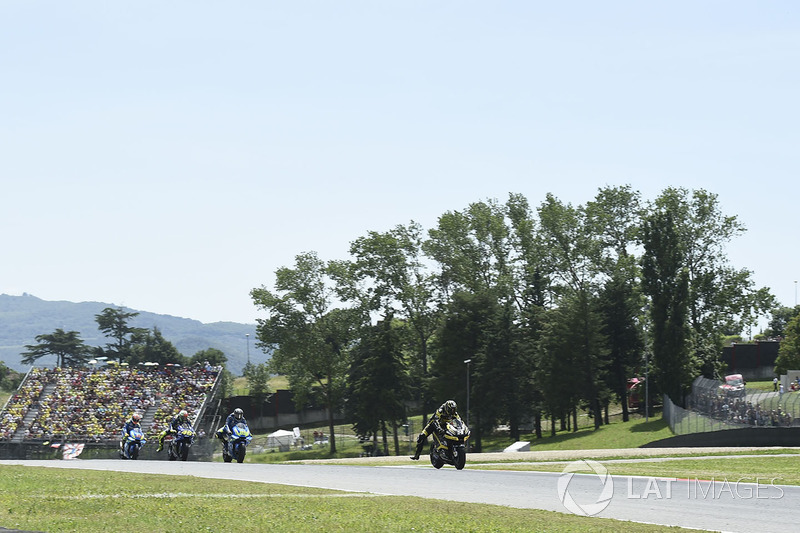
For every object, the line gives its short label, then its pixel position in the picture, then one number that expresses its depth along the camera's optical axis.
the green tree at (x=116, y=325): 184.38
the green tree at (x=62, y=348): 182.88
